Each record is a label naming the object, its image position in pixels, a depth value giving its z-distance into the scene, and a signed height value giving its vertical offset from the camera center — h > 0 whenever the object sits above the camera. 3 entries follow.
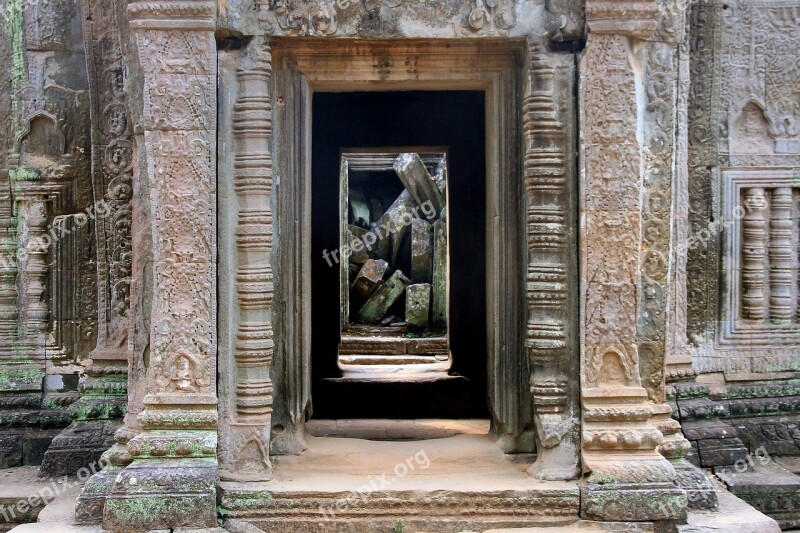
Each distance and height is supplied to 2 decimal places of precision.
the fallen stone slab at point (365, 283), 15.78 -0.41
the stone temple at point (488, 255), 4.34 +0.04
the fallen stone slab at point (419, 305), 14.61 -0.77
